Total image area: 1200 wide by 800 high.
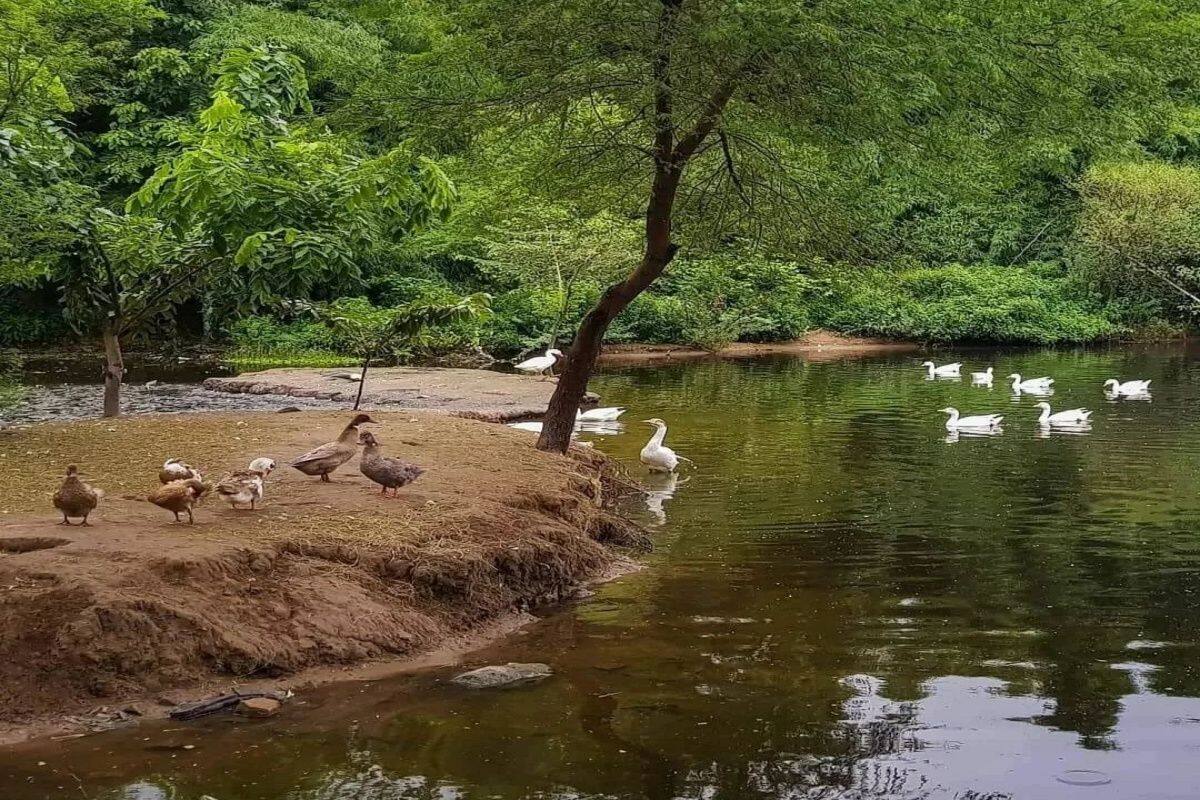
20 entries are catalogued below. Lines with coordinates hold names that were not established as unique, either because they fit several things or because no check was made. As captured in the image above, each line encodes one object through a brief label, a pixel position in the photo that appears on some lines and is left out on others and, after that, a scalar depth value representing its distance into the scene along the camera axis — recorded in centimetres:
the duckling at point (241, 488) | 948
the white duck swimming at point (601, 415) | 2105
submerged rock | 804
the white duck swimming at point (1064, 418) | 2189
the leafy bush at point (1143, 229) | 4306
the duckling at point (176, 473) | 943
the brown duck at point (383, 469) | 1038
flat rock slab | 2136
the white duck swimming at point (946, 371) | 3114
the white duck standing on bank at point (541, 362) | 2739
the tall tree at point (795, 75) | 966
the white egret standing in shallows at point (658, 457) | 1655
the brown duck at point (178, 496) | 886
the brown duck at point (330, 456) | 1089
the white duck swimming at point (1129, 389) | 2592
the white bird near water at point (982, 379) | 2942
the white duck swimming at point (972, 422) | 2106
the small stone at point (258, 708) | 736
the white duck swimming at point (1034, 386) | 2722
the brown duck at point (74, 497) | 853
